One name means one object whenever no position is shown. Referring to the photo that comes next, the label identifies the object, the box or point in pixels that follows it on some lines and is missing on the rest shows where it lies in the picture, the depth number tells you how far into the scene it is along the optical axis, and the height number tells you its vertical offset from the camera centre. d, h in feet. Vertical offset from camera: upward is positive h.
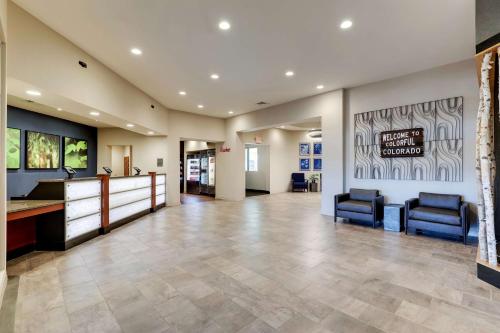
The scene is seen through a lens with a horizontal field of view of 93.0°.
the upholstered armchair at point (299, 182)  42.57 -2.76
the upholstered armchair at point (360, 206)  17.80 -3.02
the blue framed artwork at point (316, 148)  45.34 +3.59
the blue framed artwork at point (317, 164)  45.06 +0.53
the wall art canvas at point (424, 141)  16.10 +1.93
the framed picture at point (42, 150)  22.56 +1.63
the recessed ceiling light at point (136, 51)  14.25 +7.06
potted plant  43.63 -2.64
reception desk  12.07 -2.82
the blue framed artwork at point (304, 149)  44.71 +3.38
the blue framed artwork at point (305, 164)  44.78 +0.52
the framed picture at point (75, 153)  27.25 +1.66
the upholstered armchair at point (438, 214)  13.93 -2.92
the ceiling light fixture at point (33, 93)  12.25 +3.89
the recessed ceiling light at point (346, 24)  11.55 +7.09
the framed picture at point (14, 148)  20.59 +1.61
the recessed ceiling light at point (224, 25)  11.73 +7.14
